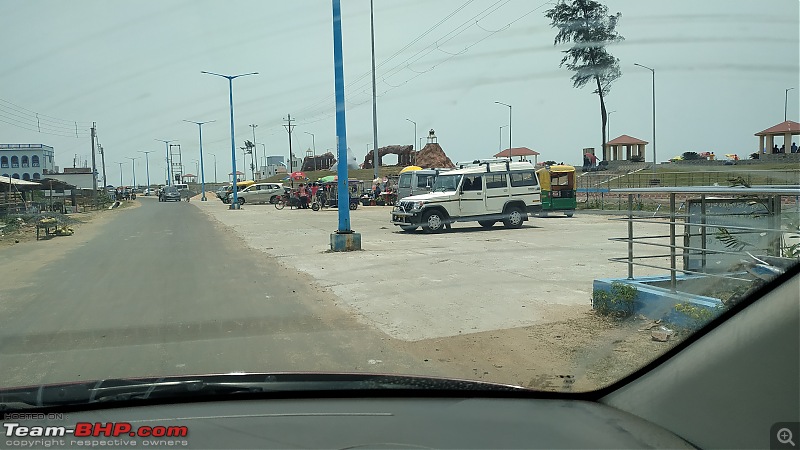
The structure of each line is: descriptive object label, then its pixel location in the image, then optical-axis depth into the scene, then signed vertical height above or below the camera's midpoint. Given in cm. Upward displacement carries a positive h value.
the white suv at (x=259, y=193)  5325 -19
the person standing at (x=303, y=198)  4194 -49
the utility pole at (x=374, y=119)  2584 +369
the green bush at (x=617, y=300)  736 -132
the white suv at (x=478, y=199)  2106 -43
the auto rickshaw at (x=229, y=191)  5948 +8
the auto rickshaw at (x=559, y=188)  2606 -16
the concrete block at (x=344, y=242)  1576 -124
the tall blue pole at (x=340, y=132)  1562 +136
